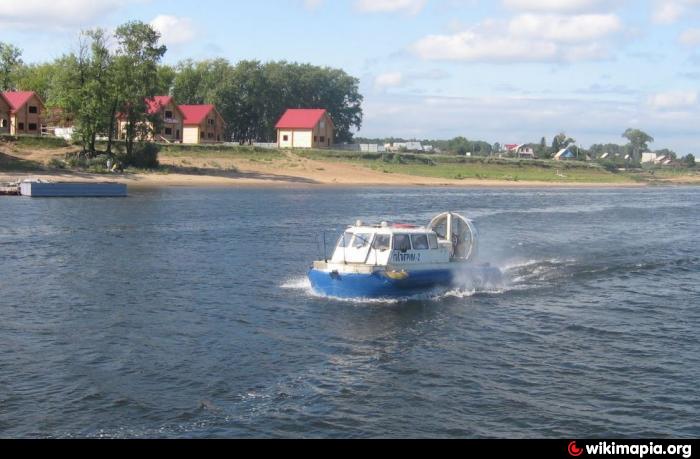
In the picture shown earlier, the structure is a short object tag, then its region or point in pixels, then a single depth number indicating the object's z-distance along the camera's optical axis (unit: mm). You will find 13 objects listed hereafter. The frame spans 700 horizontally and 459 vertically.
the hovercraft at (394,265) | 29625
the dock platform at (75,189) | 72438
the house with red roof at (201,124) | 129250
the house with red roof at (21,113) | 108688
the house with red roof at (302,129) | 132500
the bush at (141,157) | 94438
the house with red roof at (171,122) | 121494
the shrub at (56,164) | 88200
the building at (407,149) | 147875
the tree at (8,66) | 128125
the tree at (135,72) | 92188
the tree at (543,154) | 181962
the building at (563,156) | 188650
